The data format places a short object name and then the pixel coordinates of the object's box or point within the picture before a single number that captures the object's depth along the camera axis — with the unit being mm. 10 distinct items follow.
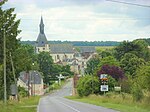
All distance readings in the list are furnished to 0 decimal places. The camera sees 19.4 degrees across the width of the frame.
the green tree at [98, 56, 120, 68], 91406
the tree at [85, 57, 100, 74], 172050
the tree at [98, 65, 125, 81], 81500
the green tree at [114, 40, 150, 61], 114438
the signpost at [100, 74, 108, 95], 67125
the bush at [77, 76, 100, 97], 78250
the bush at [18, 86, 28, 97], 91431
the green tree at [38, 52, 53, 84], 178000
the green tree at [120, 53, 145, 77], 99625
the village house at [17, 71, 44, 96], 142125
